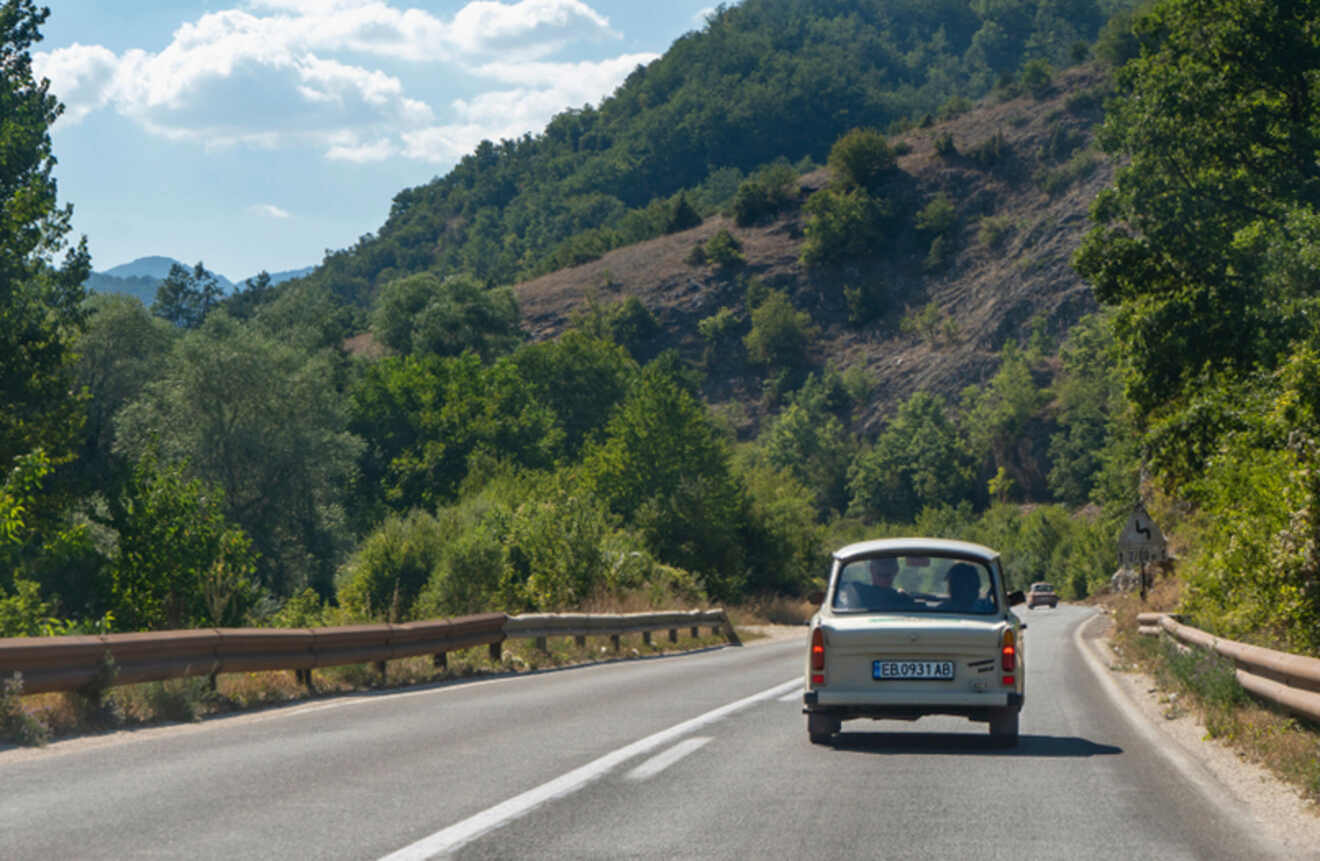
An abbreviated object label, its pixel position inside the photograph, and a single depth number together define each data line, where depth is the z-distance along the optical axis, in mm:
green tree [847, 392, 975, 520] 129375
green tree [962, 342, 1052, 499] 129500
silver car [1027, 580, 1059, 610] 85875
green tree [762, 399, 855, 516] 131875
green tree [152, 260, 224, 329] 127812
